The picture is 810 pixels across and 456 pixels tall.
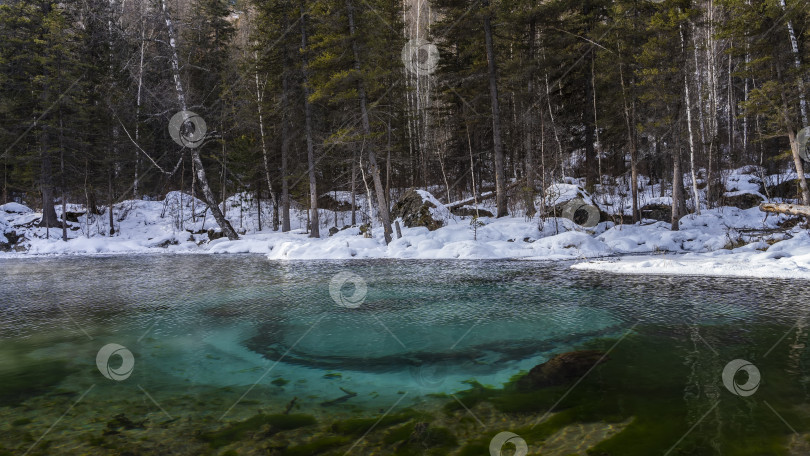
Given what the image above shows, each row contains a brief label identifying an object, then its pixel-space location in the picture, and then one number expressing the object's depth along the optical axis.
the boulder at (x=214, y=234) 26.47
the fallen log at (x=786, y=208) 13.09
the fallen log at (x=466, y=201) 26.12
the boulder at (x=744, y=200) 22.65
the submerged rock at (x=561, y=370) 4.69
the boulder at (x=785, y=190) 22.94
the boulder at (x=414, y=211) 21.86
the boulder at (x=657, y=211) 21.59
